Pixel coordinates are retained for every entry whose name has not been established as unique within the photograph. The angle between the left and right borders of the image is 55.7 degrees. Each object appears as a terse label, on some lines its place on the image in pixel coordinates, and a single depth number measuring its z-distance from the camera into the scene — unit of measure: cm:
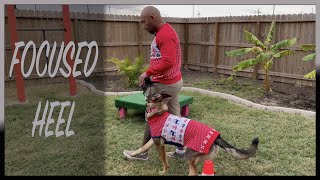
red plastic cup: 289
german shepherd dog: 283
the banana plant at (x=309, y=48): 594
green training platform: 493
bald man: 293
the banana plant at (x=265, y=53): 668
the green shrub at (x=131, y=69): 749
